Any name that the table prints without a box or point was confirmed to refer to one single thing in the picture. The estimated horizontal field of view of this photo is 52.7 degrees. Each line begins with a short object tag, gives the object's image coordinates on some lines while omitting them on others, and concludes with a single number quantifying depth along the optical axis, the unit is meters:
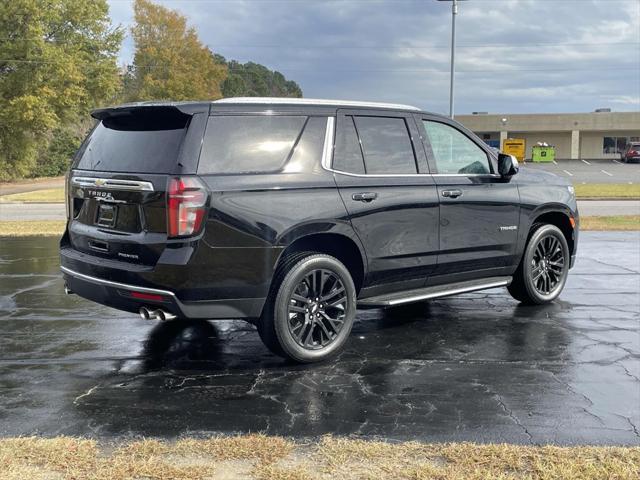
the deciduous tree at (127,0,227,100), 48.25
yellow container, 45.47
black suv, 4.45
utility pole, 25.44
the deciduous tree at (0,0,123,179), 32.44
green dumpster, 58.56
